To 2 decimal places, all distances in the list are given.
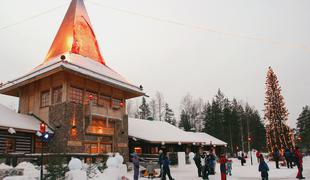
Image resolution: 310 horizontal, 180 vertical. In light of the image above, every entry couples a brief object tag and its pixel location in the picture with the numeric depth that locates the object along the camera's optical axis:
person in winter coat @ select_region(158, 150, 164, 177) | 14.82
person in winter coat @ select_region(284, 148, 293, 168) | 22.00
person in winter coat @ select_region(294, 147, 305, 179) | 14.20
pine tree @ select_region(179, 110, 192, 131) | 63.44
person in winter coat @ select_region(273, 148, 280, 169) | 22.62
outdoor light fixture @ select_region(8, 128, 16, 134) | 17.31
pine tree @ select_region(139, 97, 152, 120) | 69.19
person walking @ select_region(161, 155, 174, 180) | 14.38
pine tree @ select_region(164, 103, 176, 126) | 70.83
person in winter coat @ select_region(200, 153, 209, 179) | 15.48
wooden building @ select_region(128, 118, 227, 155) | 29.67
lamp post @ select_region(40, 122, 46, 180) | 12.89
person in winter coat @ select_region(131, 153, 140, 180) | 13.74
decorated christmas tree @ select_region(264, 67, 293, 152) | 36.22
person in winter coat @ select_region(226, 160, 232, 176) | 18.72
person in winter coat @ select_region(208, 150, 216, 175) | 17.06
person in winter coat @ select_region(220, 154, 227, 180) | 13.70
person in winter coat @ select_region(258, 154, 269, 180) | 12.88
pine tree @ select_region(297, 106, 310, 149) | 71.44
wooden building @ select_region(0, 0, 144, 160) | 20.36
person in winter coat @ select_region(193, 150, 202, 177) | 16.83
